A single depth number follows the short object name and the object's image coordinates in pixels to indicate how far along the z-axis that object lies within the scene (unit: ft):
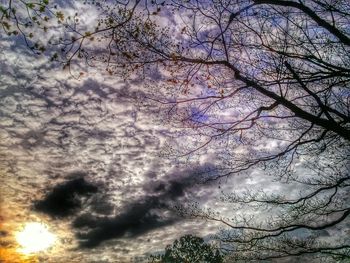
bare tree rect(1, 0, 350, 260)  19.47
